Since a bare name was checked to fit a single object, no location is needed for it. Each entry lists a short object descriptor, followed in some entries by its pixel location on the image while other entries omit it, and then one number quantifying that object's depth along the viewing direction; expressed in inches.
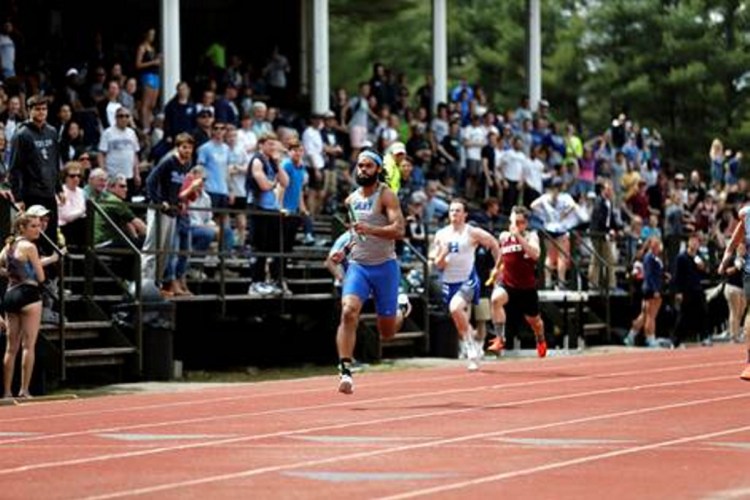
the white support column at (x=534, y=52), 1777.8
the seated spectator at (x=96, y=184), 1020.5
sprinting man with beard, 807.7
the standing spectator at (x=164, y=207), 1010.7
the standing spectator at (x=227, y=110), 1238.3
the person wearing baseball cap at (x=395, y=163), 1055.6
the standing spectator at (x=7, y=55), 1166.3
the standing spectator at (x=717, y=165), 1994.5
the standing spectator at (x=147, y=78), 1253.1
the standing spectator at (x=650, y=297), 1480.1
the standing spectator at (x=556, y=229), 1425.9
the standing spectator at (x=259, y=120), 1235.2
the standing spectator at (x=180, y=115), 1192.8
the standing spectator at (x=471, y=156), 1536.7
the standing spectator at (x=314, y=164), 1295.5
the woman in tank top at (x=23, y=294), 856.3
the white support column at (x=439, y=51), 1642.5
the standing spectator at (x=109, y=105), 1153.4
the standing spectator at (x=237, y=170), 1147.3
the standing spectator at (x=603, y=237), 1480.1
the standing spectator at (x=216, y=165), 1108.5
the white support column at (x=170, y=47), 1321.4
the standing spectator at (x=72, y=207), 974.4
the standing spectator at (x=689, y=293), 1535.4
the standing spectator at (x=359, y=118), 1417.3
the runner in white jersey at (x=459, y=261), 1075.3
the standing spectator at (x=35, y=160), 887.7
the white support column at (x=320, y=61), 1476.4
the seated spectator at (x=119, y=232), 987.3
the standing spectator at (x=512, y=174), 1550.2
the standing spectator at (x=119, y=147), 1090.1
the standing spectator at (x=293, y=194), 1123.2
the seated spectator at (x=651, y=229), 1567.2
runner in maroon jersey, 1184.8
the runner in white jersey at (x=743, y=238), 893.2
